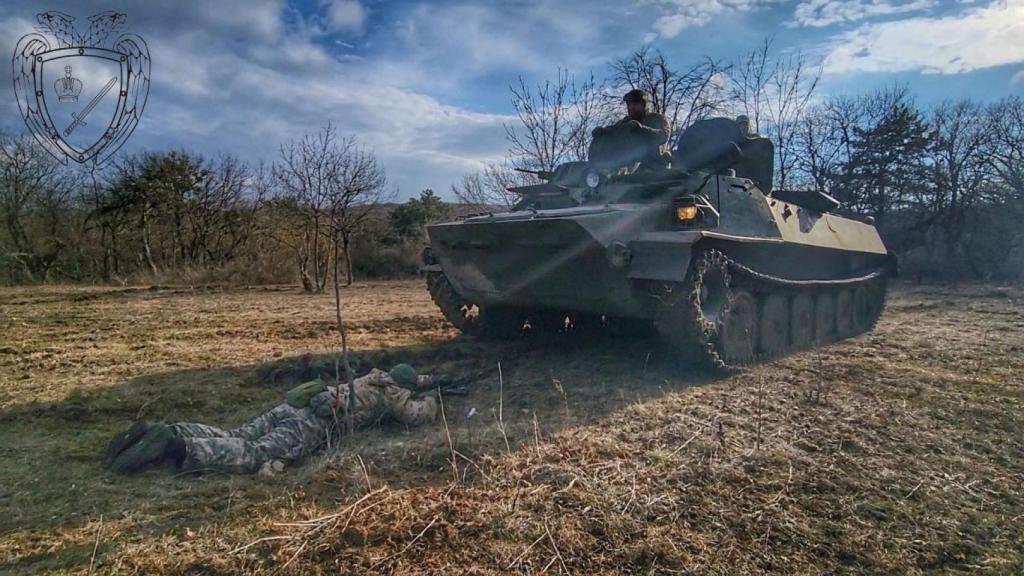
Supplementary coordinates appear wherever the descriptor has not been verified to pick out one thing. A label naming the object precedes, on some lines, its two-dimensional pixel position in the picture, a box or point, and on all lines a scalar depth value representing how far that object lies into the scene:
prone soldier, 3.52
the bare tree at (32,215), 22.58
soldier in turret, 6.78
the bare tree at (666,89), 16.72
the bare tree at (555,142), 19.52
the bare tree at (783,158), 21.19
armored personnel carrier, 5.25
